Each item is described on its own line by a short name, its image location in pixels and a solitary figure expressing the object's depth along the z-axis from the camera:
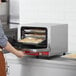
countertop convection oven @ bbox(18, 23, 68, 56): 3.62
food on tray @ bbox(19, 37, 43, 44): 3.68
